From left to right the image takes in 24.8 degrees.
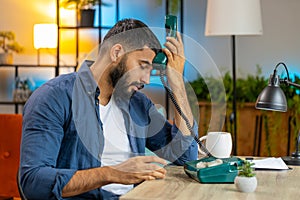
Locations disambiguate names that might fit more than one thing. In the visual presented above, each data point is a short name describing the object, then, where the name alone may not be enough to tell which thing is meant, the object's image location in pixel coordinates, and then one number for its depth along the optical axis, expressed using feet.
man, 6.94
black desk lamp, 8.41
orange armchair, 13.07
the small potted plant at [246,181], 6.56
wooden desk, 6.34
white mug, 8.34
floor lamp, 15.03
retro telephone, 7.04
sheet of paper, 8.11
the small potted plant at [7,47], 20.33
